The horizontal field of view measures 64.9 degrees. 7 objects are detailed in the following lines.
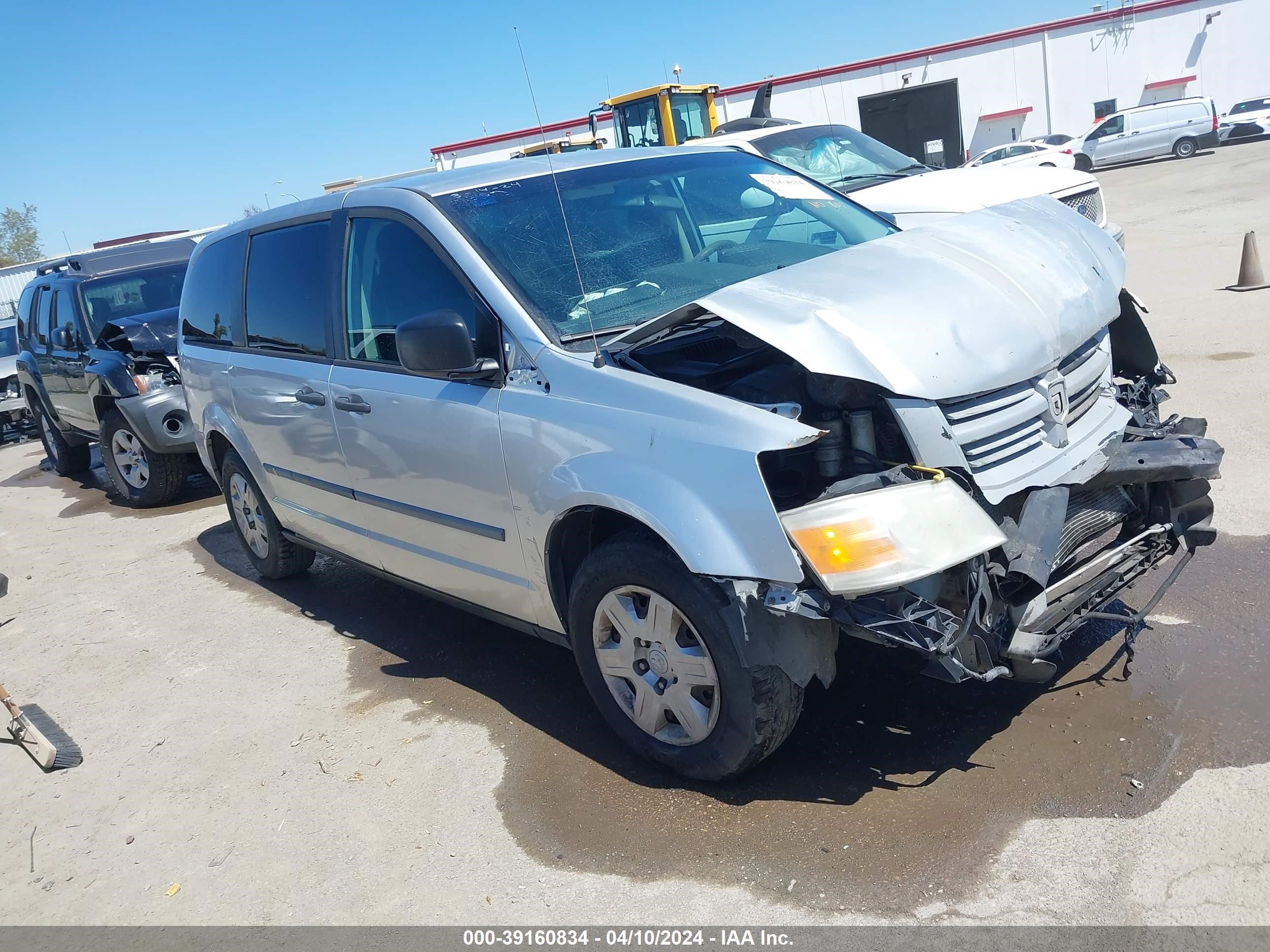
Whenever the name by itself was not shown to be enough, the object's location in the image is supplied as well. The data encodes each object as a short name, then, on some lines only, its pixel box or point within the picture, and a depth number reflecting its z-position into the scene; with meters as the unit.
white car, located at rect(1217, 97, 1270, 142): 31.92
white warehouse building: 40.94
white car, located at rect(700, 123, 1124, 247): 8.13
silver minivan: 2.83
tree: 76.12
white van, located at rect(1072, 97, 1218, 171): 30.03
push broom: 4.35
